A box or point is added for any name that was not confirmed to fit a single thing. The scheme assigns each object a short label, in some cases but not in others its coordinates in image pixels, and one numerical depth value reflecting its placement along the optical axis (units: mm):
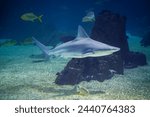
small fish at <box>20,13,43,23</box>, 6724
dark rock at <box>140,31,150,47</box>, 11311
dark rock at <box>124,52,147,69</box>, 6603
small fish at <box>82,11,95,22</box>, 7066
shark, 3623
